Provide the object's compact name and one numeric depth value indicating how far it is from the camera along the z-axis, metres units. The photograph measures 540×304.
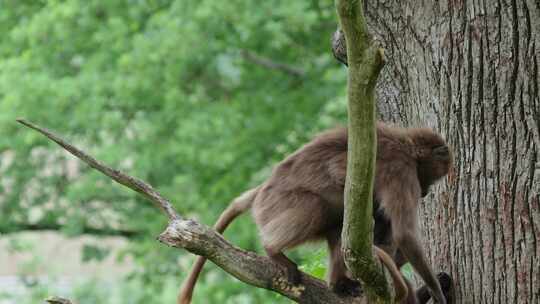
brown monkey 10.57
